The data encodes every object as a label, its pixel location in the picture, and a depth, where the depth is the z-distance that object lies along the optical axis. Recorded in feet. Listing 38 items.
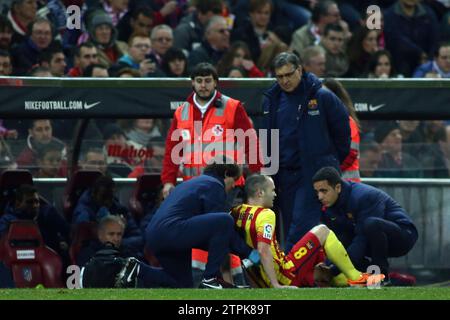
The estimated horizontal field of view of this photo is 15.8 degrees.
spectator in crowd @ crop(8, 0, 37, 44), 61.11
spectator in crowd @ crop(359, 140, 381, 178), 56.34
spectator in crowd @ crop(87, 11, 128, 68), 61.16
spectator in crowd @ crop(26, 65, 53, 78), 55.12
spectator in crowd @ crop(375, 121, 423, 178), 56.03
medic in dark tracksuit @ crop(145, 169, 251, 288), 43.86
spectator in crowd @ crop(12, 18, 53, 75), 59.11
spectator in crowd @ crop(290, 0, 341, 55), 65.16
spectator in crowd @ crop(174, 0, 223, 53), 64.23
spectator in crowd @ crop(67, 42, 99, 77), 58.68
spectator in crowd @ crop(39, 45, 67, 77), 57.93
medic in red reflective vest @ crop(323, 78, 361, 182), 49.29
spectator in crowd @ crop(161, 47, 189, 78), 59.36
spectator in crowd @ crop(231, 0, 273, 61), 64.75
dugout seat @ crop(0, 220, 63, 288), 51.72
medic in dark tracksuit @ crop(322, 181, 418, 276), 47.09
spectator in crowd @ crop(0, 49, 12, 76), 55.93
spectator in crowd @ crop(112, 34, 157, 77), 59.57
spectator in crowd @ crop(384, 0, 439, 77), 66.03
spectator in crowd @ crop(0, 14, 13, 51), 59.06
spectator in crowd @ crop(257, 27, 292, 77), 61.41
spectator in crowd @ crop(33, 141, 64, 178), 55.11
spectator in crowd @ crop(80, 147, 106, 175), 56.08
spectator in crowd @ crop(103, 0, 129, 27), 64.49
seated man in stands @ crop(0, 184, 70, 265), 52.75
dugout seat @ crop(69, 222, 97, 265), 52.75
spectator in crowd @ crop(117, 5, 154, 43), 62.95
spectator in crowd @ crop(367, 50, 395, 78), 61.87
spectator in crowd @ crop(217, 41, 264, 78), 59.88
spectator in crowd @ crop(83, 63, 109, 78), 56.90
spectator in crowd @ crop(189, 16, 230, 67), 62.18
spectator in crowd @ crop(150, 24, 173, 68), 62.18
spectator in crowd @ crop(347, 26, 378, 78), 63.52
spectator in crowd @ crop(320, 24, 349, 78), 62.95
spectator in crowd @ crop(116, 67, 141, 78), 56.49
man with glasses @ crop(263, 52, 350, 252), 47.34
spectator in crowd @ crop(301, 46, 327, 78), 60.70
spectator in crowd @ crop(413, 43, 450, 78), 63.87
